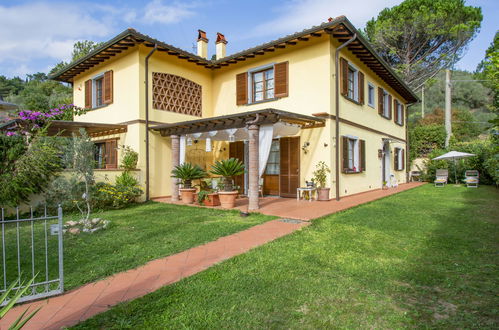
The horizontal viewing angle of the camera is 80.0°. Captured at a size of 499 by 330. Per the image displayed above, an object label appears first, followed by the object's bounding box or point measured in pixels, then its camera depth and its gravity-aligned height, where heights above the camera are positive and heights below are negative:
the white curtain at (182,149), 10.53 +0.58
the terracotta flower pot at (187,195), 9.88 -0.99
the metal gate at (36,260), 3.20 -1.36
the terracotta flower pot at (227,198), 8.66 -0.97
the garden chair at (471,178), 15.16 -0.74
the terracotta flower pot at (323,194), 9.72 -0.97
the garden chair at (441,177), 15.81 -0.72
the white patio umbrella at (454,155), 15.34 +0.46
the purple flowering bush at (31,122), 9.29 +1.46
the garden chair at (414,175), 19.58 -0.73
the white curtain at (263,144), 8.27 +0.59
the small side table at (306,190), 9.83 -0.91
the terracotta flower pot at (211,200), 9.04 -1.06
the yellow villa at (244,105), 9.84 +2.33
